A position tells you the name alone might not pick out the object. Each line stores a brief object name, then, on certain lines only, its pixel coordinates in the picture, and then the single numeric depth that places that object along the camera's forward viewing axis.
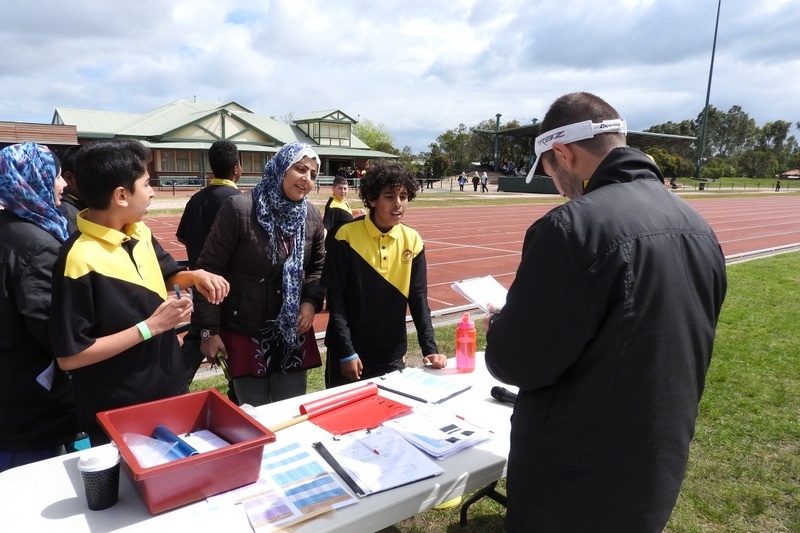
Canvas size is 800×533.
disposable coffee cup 1.53
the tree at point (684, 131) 83.69
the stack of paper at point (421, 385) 2.46
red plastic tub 1.54
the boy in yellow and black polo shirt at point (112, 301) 1.87
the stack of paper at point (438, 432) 1.98
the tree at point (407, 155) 63.24
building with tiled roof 33.84
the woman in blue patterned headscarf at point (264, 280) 2.84
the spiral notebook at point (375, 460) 1.75
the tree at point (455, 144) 66.61
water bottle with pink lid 2.81
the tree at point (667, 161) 53.25
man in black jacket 1.35
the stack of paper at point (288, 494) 1.57
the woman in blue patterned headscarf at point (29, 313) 2.03
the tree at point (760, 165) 76.38
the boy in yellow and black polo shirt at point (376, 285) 2.92
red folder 2.16
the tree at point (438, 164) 50.16
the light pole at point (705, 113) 49.22
